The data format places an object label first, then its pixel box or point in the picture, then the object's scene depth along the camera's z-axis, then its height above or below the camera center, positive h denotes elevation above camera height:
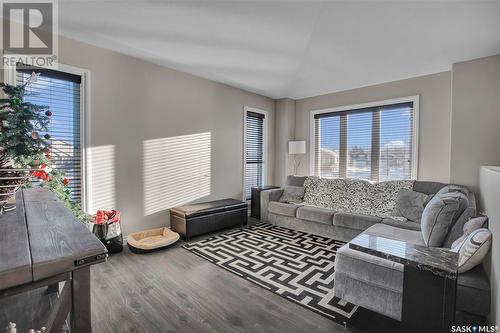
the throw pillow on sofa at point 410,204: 3.18 -0.58
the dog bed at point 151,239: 3.02 -1.12
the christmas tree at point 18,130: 1.08 +0.17
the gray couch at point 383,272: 1.49 -0.88
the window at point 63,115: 2.72 +0.55
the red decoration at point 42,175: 1.91 -0.13
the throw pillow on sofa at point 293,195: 4.46 -0.64
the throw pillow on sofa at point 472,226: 1.77 -0.48
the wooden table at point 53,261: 0.65 -0.31
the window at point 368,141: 4.09 +0.43
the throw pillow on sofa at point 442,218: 2.05 -0.49
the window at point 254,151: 5.16 +0.25
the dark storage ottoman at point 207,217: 3.50 -0.92
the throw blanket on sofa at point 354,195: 3.68 -0.56
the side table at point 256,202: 4.78 -0.84
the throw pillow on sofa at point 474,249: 1.46 -0.56
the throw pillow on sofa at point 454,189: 2.85 -0.32
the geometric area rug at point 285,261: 2.10 -1.23
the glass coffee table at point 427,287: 1.11 -0.62
